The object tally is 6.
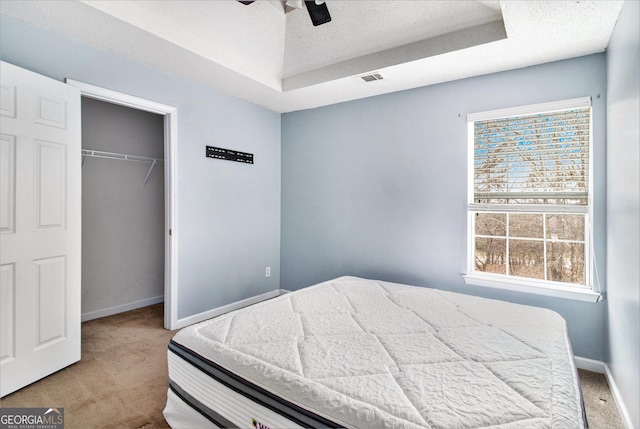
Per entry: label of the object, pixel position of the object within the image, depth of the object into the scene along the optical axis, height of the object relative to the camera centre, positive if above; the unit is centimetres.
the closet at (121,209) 341 +7
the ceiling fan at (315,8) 171 +112
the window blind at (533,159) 250 +47
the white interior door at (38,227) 199 -8
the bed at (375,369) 110 -64
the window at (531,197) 250 +16
